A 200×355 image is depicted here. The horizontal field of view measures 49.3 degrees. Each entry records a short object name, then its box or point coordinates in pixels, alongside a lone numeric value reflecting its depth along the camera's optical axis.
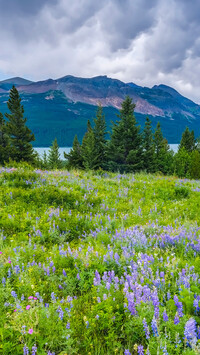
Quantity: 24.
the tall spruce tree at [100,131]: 54.44
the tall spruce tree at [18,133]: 50.59
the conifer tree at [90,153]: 51.25
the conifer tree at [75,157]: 61.62
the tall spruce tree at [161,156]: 72.38
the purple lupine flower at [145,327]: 1.98
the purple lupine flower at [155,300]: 2.23
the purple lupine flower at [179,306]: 2.08
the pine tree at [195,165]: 66.00
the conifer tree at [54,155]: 88.00
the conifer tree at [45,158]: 87.97
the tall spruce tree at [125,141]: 44.00
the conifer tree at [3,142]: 48.50
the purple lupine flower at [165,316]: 2.04
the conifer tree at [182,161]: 71.12
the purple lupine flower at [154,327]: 1.91
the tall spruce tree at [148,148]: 55.16
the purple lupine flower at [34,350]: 1.85
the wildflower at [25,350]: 1.87
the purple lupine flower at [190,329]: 1.80
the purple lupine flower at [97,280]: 2.68
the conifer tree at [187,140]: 78.06
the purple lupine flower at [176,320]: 2.03
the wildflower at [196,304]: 2.18
